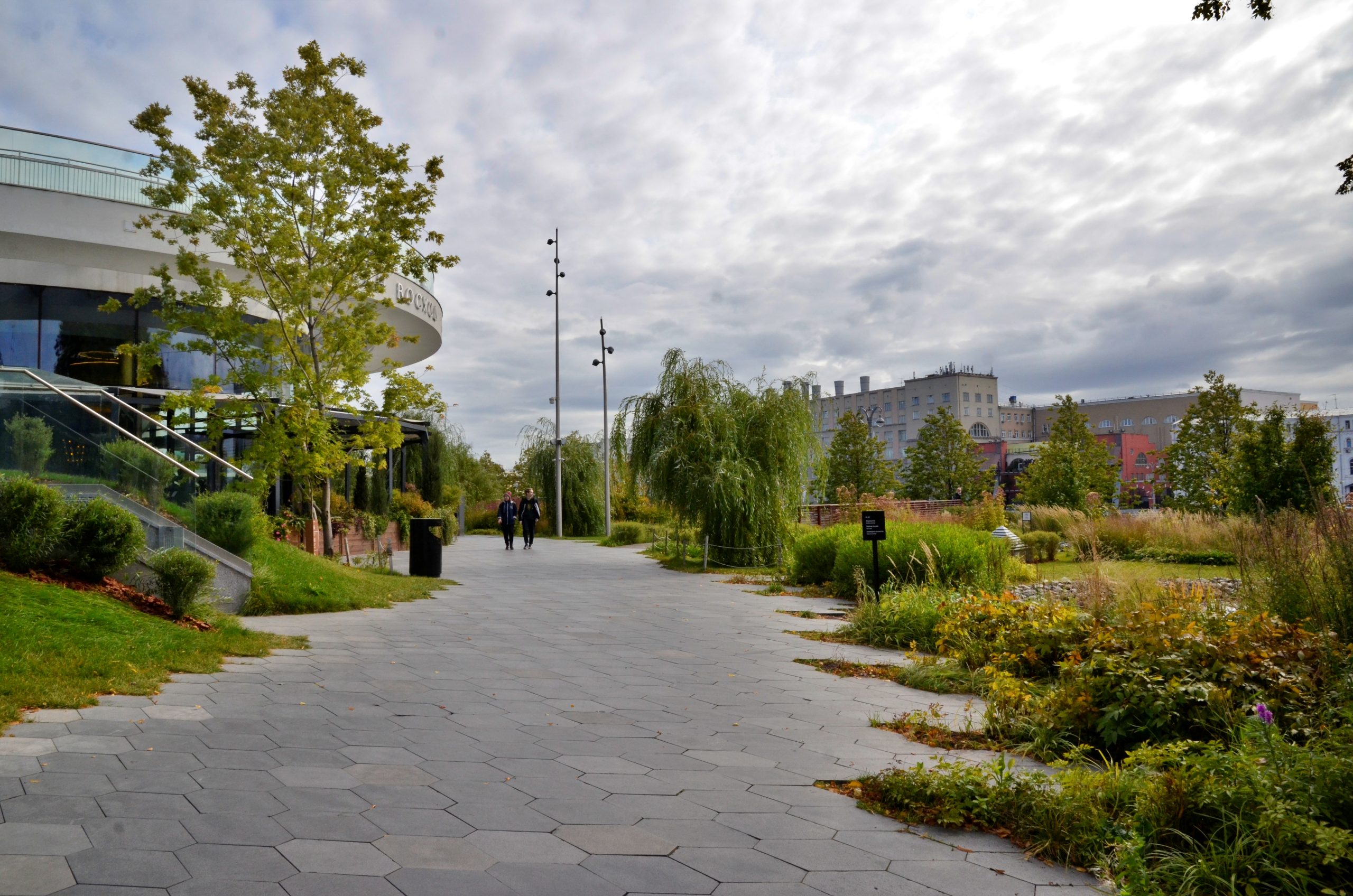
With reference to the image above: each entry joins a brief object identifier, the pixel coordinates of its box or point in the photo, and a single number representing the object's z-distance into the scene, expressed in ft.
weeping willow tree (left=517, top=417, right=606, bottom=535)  121.08
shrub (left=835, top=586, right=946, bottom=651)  28.71
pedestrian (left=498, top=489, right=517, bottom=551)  87.25
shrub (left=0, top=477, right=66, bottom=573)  26.66
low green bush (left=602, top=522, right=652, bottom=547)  96.22
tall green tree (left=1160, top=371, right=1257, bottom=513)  103.24
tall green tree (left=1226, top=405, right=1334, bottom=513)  61.31
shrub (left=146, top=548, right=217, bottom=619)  27.50
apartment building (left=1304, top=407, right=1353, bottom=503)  275.80
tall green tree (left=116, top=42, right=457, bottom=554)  45.21
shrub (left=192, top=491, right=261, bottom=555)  35.40
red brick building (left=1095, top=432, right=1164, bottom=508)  262.88
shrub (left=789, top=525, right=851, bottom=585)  48.03
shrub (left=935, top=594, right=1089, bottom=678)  21.30
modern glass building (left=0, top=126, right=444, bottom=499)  62.34
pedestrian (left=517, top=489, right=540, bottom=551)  89.40
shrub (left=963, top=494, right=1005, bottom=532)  70.59
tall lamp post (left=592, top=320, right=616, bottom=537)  116.14
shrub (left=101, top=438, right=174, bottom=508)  33.55
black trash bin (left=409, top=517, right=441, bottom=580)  52.90
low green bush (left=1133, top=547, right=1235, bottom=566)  55.67
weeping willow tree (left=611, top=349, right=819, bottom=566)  60.39
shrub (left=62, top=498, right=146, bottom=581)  28.14
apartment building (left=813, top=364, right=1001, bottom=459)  349.00
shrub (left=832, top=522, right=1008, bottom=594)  37.78
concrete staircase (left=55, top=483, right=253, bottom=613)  32.35
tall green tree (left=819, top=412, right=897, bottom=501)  142.41
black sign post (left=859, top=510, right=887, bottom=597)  33.71
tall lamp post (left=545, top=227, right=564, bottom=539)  114.32
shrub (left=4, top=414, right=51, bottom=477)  30.91
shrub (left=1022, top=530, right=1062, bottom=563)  60.54
